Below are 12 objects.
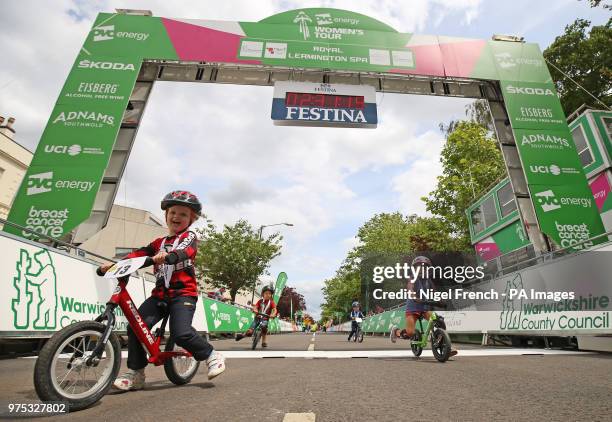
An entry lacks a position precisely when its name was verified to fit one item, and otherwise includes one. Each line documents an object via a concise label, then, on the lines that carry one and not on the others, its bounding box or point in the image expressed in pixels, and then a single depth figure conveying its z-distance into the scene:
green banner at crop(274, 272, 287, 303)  25.02
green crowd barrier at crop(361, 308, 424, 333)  22.12
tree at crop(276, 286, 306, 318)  78.44
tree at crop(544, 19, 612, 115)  21.42
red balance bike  2.63
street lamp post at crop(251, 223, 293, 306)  31.32
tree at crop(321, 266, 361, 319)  58.25
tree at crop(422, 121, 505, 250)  23.48
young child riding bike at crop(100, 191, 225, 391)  3.49
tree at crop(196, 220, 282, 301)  32.31
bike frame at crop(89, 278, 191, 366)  3.11
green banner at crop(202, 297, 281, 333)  14.62
